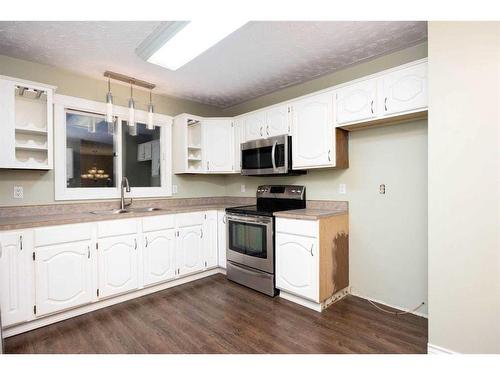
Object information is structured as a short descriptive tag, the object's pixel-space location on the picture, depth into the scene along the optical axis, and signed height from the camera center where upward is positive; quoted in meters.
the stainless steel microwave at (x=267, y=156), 2.76 +0.34
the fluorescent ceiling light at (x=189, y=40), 1.67 +1.05
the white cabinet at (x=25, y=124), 2.12 +0.58
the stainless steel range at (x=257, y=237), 2.63 -0.57
